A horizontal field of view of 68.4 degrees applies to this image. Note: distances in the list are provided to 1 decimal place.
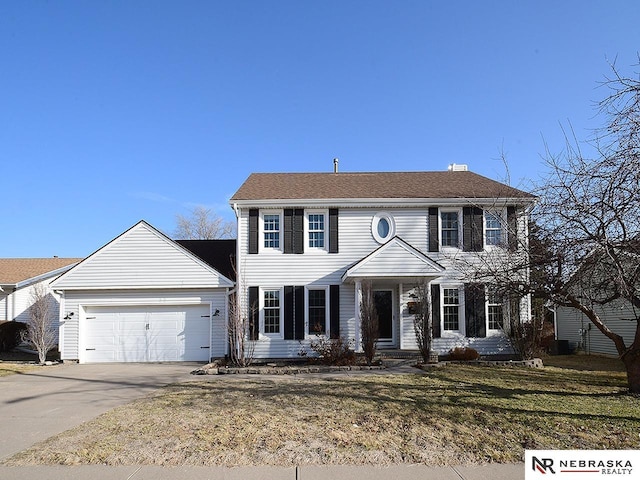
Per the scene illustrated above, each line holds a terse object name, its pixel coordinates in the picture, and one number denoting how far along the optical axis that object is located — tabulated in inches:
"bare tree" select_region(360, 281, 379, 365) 566.3
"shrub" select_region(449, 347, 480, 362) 613.0
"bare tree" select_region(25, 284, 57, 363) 664.4
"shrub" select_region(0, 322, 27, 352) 834.5
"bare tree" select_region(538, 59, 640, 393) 286.2
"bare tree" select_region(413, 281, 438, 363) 573.6
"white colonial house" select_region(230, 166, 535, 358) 660.1
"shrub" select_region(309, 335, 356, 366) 573.5
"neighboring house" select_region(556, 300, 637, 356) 708.7
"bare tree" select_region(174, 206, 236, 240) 1898.4
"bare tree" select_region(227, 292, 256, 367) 591.2
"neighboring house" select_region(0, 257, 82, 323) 926.7
